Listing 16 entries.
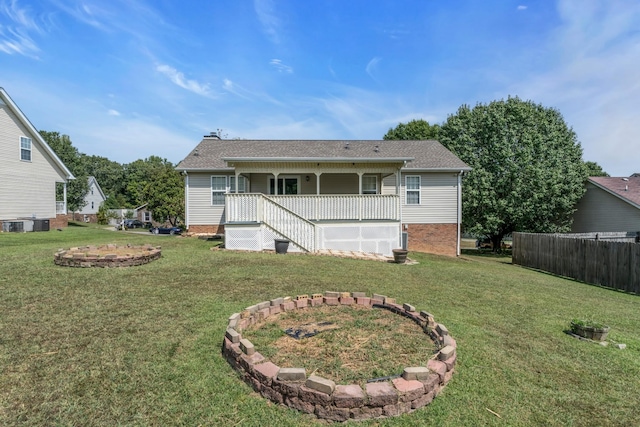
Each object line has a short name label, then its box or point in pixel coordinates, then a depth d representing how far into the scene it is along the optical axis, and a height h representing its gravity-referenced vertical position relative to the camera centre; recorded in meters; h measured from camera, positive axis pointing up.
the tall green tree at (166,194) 33.69 +1.93
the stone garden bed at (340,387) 2.37 -1.46
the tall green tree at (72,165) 33.06 +5.21
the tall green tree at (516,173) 19.20 +2.52
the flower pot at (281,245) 10.17 -1.13
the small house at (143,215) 51.43 -0.66
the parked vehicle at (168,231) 30.12 -1.97
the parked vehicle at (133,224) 40.68 -1.76
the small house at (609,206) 17.52 +0.40
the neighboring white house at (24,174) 15.53 +2.04
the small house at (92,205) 44.19 +0.91
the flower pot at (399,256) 9.87 -1.44
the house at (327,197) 11.02 +0.64
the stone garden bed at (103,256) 6.83 -1.08
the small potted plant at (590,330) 4.17 -1.64
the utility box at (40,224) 15.77 -0.70
